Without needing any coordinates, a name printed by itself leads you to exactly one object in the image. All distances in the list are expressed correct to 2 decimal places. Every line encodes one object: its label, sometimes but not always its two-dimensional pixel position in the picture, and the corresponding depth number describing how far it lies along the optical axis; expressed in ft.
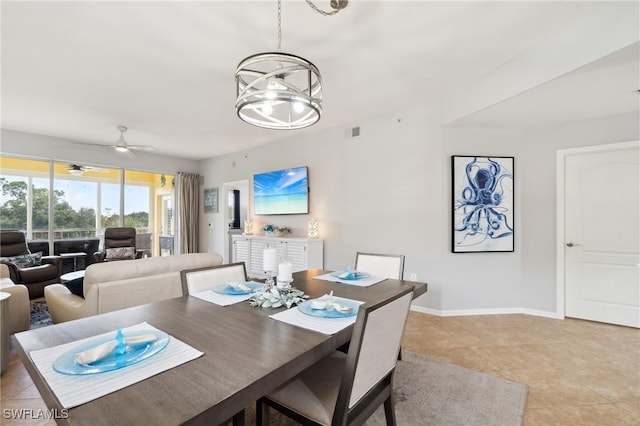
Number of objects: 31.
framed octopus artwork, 11.64
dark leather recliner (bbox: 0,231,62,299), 12.55
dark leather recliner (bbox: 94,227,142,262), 17.39
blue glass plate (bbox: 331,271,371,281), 7.27
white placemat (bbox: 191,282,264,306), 5.25
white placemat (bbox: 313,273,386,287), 6.89
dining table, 2.38
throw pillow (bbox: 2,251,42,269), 13.55
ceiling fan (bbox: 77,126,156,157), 14.38
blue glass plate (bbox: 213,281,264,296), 5.73
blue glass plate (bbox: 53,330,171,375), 2.86
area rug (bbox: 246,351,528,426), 5.74
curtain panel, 22.45
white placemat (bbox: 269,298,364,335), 4.07
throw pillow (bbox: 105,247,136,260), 16.92
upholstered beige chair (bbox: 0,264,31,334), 8.68
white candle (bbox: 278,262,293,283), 5.62
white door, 10.39
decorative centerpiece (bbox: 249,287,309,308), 5.04
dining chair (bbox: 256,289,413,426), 3.59
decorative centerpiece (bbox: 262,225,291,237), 17.04
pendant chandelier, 5.17
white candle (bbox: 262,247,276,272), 5.56
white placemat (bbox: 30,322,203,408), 2.54
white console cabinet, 15.05
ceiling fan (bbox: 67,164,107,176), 17.78
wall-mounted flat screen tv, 16.20
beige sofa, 7.61
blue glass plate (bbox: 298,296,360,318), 4.52
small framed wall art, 22.41
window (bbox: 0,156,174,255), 16.05
